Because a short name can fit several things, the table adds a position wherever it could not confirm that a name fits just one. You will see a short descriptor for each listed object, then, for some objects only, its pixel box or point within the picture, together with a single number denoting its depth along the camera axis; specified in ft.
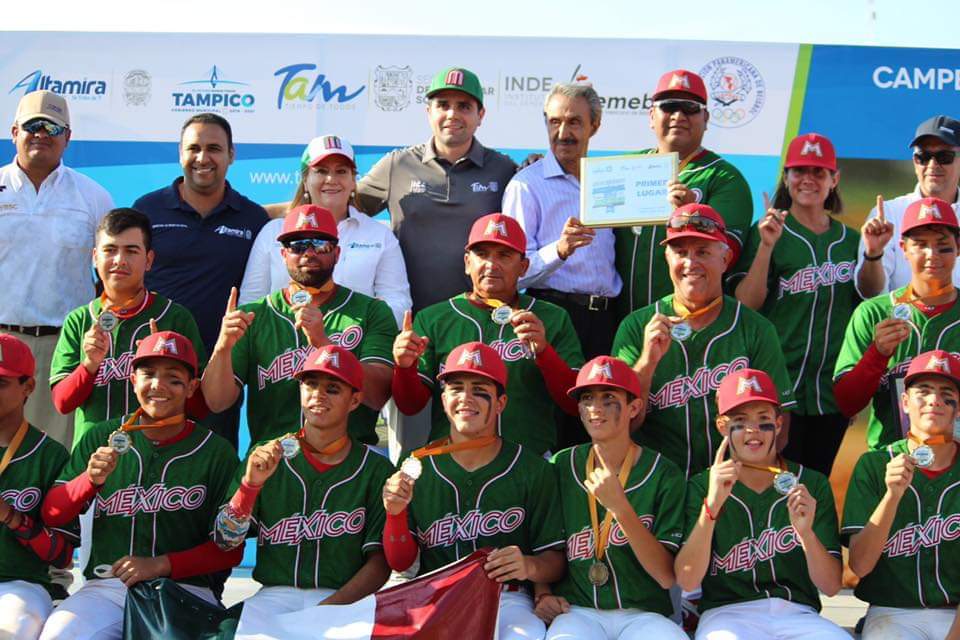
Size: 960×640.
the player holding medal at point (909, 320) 17.98
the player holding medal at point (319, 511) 16.81
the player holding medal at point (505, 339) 17.99
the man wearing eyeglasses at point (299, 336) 18.29
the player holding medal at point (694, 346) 17.69
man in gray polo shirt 20.59
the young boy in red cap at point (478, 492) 16.97
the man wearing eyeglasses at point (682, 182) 19.75
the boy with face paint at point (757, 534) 16.05
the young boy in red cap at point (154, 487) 16.92
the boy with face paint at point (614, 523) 15.99
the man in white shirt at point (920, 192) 19.04
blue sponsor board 26.55
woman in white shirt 19.84
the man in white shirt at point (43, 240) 20.99
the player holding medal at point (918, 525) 16.15
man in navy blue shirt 20.49
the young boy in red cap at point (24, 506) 16.60
